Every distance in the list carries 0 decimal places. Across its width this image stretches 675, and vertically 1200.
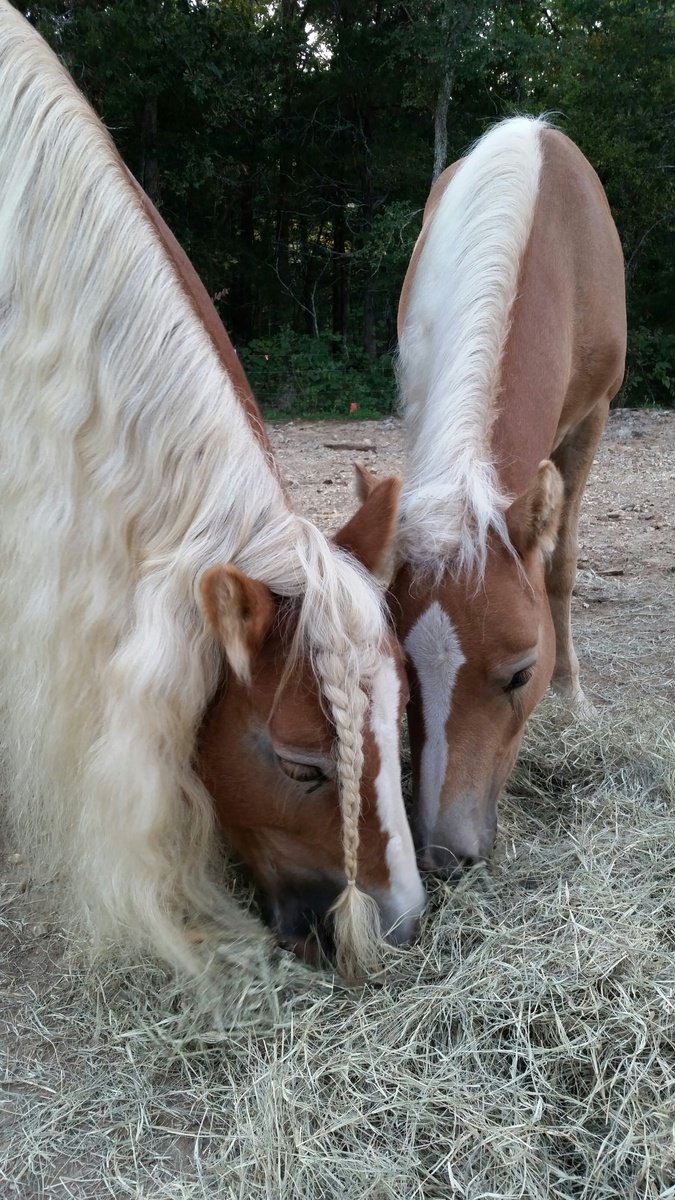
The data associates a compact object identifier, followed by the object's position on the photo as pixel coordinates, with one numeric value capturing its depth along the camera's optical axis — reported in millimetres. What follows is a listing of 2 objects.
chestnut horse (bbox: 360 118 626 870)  2002
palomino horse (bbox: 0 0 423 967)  1622
